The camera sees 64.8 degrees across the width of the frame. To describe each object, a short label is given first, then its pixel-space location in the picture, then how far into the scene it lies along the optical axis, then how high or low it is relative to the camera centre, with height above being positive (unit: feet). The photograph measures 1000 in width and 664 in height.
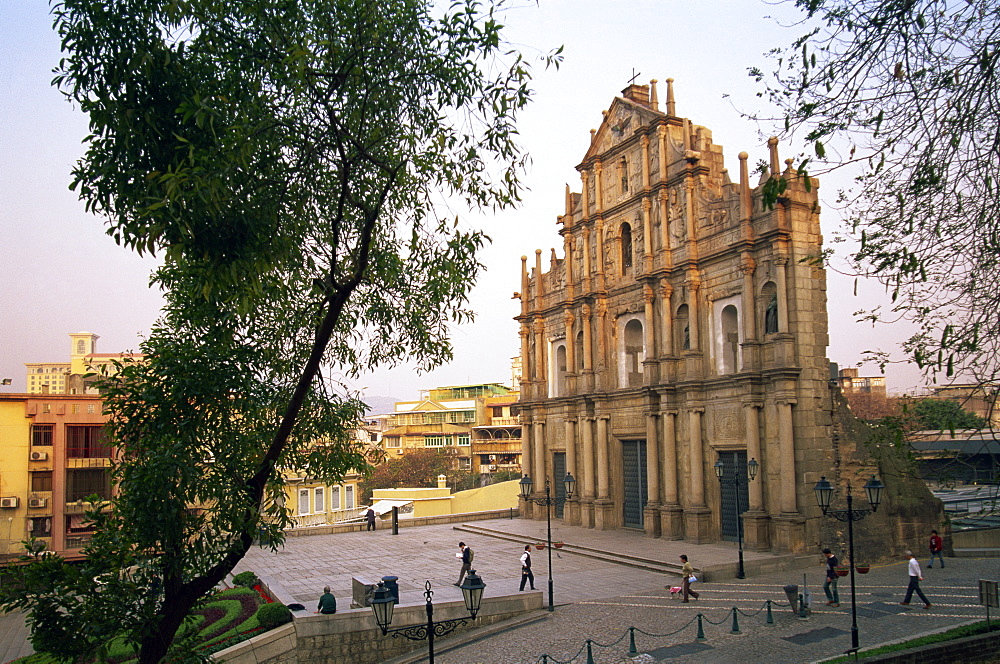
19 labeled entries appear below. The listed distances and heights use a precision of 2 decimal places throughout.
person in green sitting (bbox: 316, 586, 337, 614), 59.62 -13.13
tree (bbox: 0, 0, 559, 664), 25.98 +6.95
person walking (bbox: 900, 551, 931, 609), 59.52 -11.86
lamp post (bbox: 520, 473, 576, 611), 118.52 -11.03
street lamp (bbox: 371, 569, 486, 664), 36.04 -8.20
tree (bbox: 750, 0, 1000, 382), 28.71 +10.11
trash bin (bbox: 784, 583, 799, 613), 58.29 -12.68
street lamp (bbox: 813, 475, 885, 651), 47.66 -4.95
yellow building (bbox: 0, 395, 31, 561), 107.86 -5.53
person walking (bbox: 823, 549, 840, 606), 60.85 -12.42
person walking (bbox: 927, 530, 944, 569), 75.56 -11.86
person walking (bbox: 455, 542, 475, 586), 69.05 -11.60
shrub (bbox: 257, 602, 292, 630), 59.88 -14.10
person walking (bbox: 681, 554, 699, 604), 65.67 -12.89
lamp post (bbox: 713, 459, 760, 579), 73.67 -5.05
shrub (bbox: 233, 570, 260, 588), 79.56 -15.03
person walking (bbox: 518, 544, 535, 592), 68.69 -12.56
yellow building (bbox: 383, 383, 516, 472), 262.67 +0.43
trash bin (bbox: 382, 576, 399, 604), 54.54 -10.81
